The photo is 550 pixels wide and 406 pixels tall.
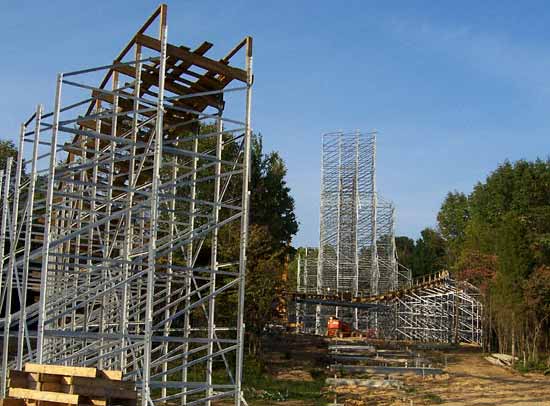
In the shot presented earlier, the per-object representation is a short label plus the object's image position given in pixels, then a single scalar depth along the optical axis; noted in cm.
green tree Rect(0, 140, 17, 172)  4141
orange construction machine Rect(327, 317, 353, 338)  4572
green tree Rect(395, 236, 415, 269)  8012
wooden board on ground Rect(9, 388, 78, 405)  1000
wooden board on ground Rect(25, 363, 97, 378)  1020
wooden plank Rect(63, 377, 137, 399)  1010
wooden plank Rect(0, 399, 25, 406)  1071
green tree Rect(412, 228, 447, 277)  7544
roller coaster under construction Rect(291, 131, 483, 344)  4803
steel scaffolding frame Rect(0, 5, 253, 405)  1170
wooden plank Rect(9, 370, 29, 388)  1088
